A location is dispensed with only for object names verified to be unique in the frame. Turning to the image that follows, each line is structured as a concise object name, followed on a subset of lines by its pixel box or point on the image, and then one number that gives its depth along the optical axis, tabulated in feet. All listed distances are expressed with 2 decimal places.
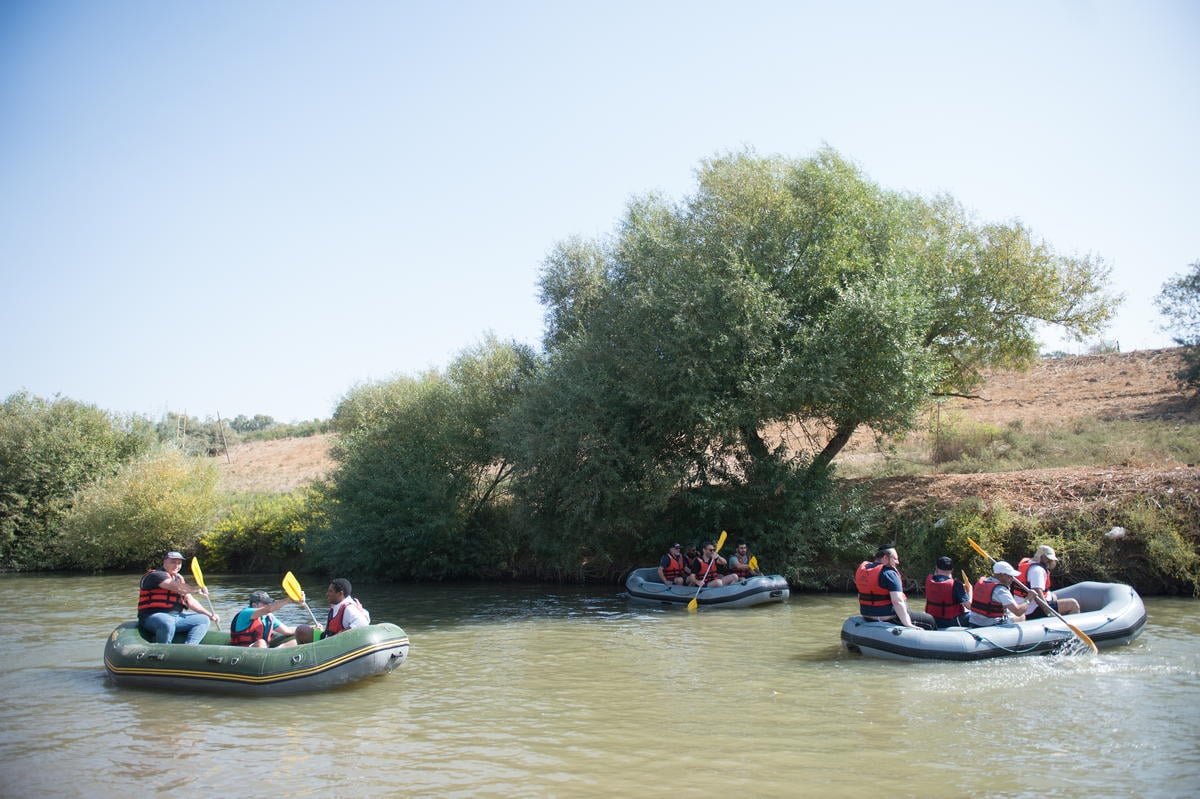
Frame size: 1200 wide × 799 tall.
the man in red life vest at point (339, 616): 36.09
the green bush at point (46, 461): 88.79
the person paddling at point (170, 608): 37.47
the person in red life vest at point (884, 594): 37.70
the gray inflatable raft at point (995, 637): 36.37
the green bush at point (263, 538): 83.10
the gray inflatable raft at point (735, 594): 54.44
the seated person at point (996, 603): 37.78
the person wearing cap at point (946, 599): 38.81
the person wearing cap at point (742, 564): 56.95
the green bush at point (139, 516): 83.71
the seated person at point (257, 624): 36.24
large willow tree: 56.95
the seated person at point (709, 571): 55.67
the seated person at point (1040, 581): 39.06
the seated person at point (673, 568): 58.13
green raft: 33.88
